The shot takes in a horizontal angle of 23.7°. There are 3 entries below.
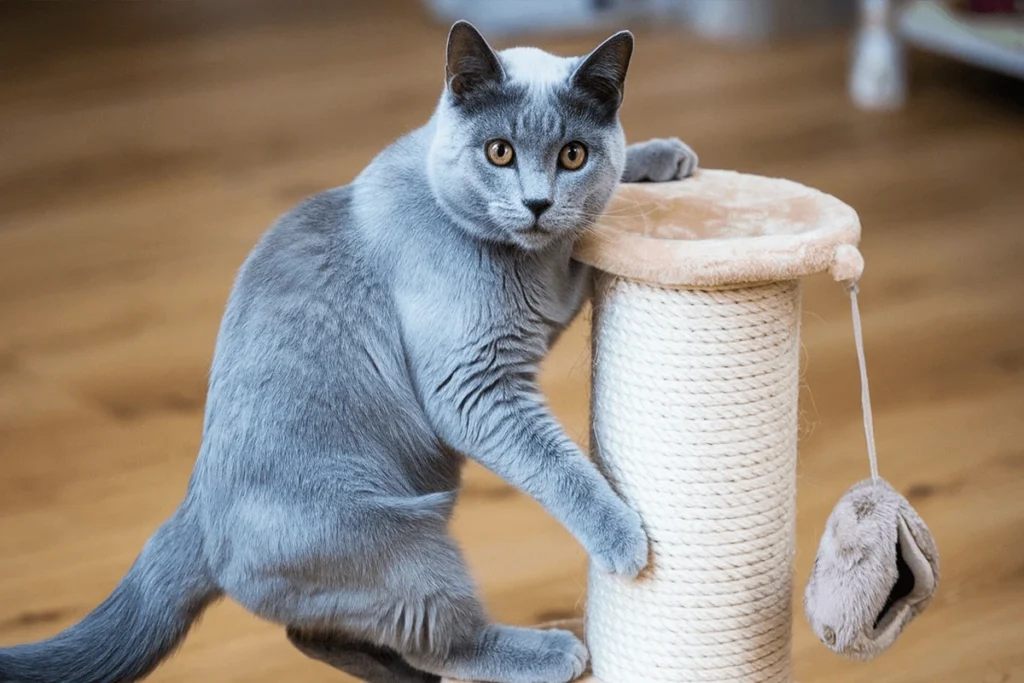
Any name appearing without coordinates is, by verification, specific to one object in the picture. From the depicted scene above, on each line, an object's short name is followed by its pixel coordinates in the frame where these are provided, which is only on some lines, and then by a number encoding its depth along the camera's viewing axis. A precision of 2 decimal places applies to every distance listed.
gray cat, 2.25
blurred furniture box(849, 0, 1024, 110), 5.87
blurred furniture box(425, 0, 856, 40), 7.18
